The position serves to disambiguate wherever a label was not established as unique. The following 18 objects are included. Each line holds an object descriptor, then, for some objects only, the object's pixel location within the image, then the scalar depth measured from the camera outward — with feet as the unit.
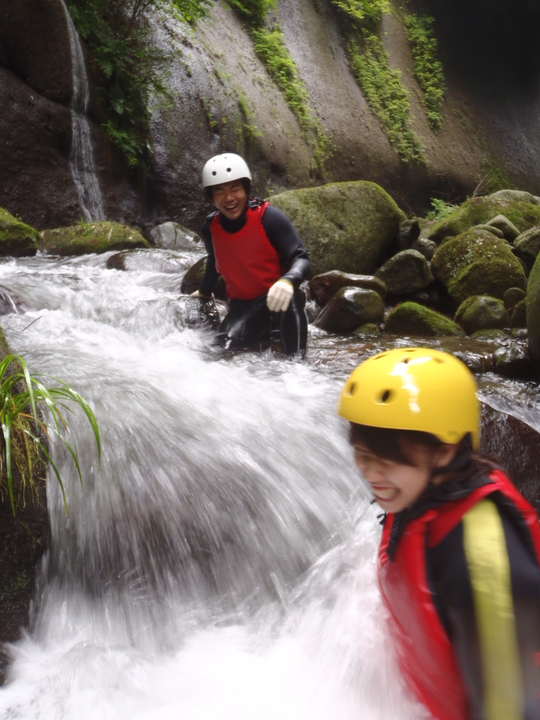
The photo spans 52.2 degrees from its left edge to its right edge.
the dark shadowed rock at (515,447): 10.00
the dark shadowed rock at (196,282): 20.49
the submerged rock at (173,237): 33.30
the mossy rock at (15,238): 25.14
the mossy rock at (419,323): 19.12
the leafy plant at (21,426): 6.85
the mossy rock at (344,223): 24.75
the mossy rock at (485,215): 28.17
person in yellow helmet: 3.81
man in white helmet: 13.73
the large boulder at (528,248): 24.21
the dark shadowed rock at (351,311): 19.57
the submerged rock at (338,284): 21.68
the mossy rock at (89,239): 27.61
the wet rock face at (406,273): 23.07
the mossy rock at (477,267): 22.00
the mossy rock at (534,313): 14.37
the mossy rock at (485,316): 19.48
